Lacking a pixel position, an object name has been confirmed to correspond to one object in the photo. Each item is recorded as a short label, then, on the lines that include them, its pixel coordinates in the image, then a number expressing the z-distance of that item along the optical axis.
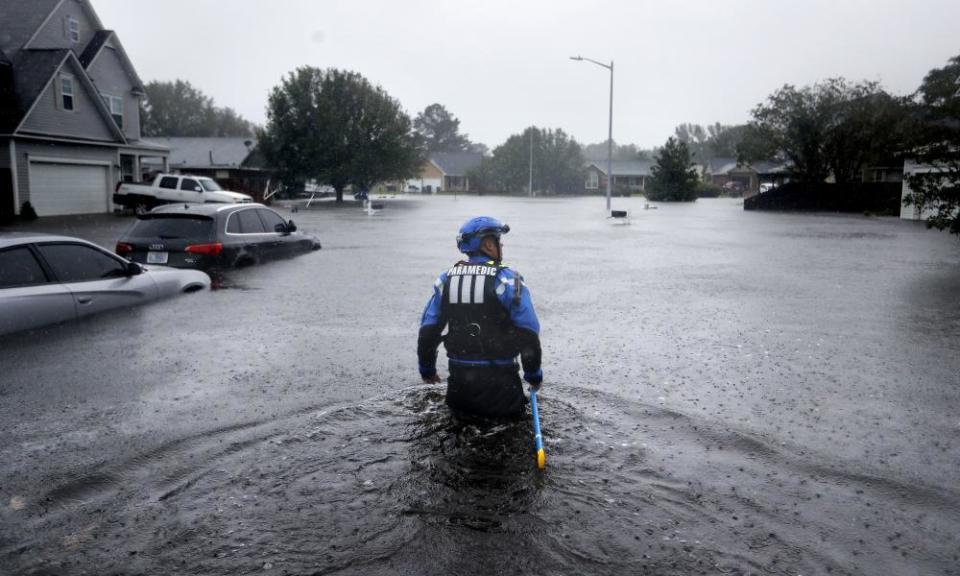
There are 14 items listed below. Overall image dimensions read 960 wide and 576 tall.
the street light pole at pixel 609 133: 43.58
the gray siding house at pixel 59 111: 29.06
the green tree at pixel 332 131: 56.09
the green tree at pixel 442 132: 153.25
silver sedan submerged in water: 8.06
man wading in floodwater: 4.96
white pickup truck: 33.78
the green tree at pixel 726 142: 142.88
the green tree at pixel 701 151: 177.41
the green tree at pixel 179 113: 91.81
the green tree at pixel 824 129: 47.28
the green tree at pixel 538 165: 93.69
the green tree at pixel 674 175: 64.50
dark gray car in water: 12.93
